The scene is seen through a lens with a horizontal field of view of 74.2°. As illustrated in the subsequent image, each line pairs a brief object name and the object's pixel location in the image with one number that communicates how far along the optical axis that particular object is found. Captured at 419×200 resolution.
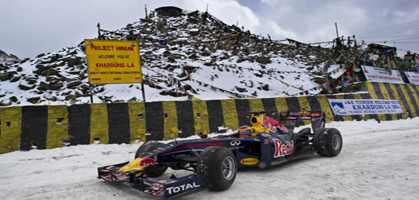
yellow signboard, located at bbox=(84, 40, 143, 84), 10.78
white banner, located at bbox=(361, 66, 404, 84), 16.98
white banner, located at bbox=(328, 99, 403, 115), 12.92
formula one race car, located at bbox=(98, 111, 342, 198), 3.81
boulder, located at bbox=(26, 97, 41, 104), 18.22
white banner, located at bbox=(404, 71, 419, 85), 19.72
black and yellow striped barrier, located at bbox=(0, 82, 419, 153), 7.17
